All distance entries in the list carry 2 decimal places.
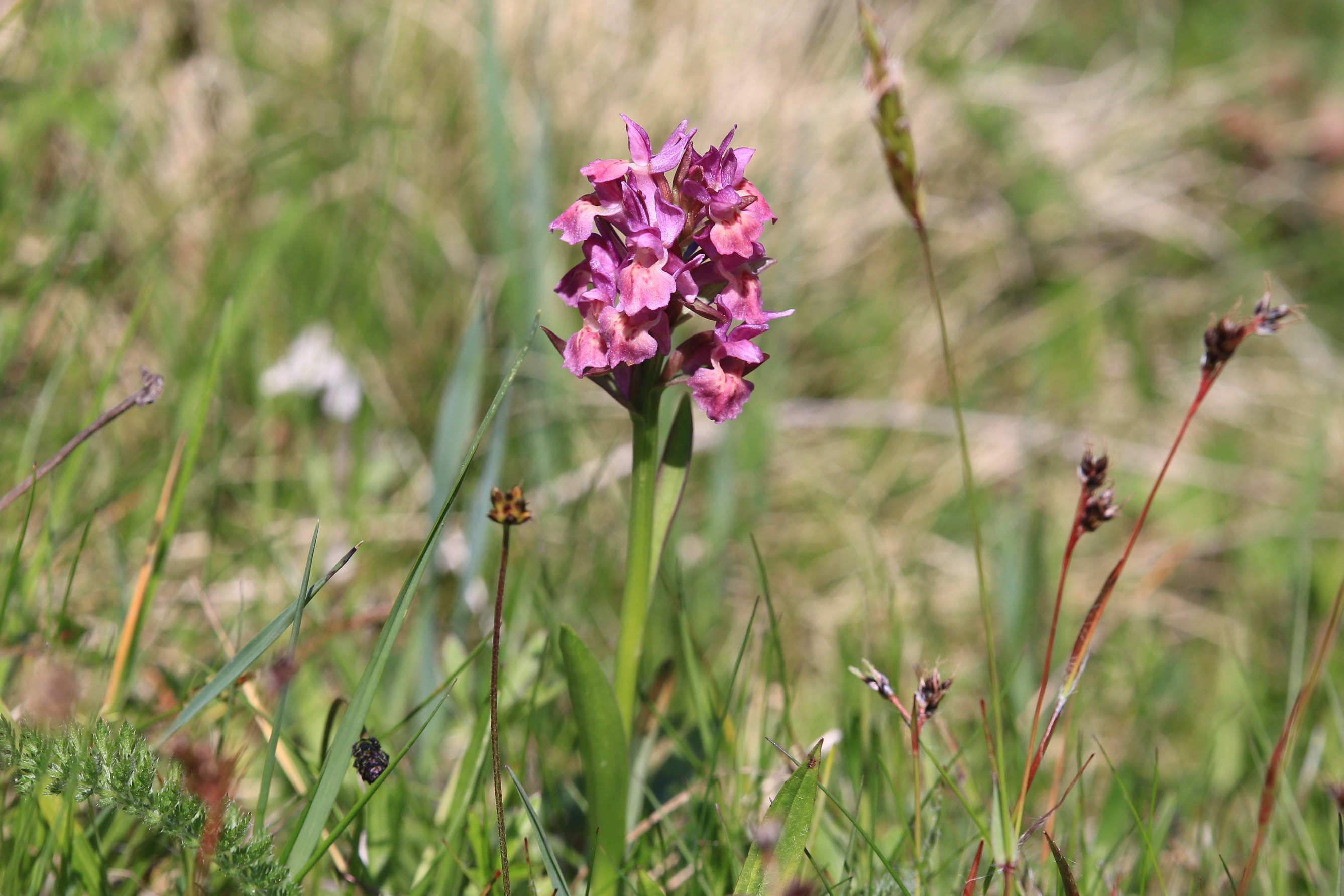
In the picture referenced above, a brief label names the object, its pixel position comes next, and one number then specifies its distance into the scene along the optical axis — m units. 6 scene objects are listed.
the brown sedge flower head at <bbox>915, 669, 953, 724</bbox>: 1.16
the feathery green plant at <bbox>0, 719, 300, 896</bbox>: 1.14
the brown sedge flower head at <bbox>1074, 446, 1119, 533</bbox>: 1.17
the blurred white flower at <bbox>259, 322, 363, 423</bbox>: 1.46
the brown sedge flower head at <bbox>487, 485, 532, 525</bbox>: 1.16
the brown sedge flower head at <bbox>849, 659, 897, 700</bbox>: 1.16
